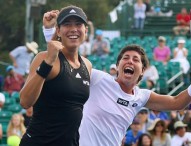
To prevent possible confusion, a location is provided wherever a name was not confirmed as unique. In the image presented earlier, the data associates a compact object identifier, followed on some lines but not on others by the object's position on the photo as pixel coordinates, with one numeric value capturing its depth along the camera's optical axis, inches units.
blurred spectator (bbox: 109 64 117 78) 589.6
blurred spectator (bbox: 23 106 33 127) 510.4
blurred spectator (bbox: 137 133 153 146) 430.9
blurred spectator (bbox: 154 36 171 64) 728.3
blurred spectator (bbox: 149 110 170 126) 529.3
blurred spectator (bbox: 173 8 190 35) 930.1
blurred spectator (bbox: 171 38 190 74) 716.0
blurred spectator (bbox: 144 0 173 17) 1048.2
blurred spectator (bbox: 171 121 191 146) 463.2
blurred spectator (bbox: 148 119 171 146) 459.5
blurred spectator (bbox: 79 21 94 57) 765.3
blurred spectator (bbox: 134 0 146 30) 966.4
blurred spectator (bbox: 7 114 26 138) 481.1
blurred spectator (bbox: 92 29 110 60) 759.1
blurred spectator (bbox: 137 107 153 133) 495.2
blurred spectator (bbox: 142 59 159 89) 639.8
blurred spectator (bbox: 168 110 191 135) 507.8
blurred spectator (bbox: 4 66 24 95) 676.7
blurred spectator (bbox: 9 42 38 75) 700.7
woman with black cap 223.5
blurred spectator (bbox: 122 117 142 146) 456.1
